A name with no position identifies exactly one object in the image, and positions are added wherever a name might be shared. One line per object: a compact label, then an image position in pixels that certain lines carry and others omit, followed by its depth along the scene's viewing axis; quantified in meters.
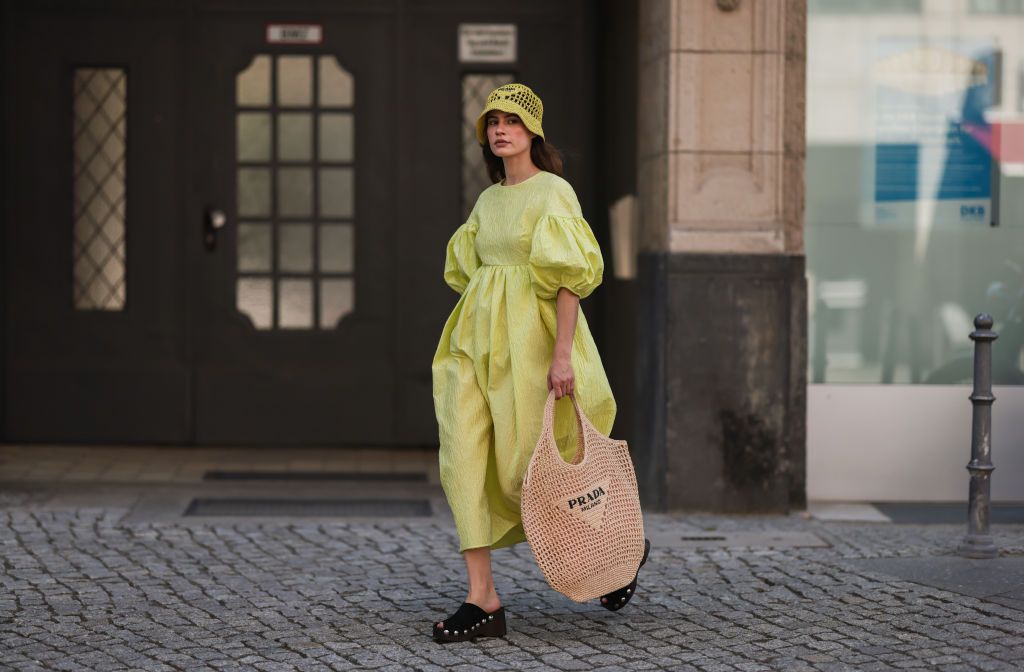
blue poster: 8.27
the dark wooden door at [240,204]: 9.92
